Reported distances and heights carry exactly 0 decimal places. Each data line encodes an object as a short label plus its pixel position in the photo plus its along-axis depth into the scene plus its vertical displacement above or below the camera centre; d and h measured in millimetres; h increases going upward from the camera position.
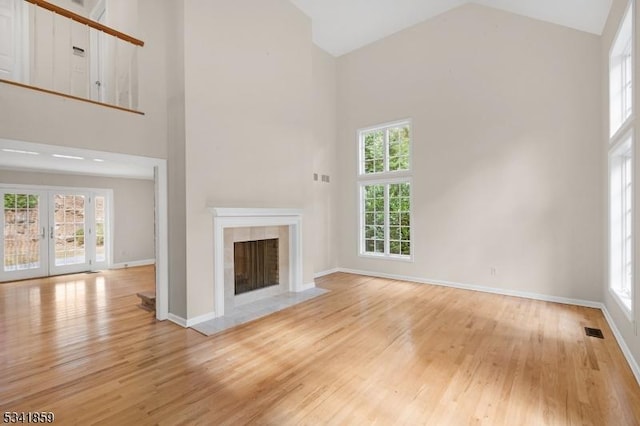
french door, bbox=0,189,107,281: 6355 -416
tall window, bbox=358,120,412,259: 5957 +445
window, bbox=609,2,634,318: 3311 +366
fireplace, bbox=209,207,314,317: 3891 -464
